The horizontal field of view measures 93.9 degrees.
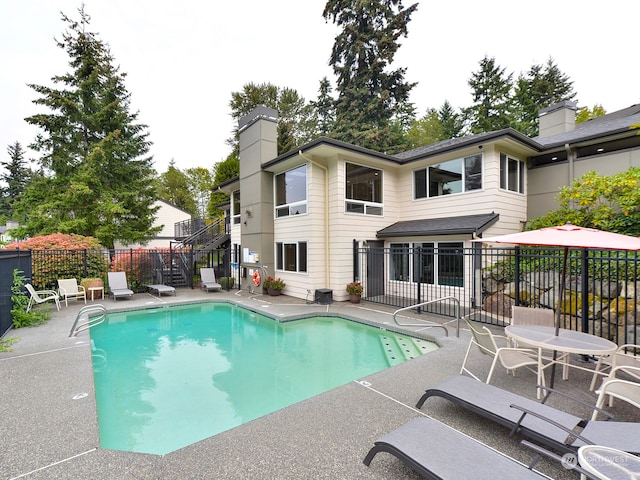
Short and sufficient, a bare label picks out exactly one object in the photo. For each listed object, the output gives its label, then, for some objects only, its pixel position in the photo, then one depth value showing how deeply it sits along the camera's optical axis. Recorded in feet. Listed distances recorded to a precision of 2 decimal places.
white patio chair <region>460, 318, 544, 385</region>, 12.89
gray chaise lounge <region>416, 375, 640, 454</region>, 7.57
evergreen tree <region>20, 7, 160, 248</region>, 55.21
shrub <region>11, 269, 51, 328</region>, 23.31
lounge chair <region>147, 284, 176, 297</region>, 38.40
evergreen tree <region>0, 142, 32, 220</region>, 142.31
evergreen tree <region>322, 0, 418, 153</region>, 69.62
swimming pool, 12.89
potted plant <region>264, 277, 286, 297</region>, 38.27
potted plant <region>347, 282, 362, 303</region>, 33.37
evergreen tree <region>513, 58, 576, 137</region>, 83.35
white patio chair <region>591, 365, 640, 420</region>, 9.25
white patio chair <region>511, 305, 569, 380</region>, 15.79
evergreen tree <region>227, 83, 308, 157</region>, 85.68
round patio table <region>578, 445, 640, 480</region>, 5.73
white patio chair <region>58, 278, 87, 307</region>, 32.34
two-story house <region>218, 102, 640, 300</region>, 31.53
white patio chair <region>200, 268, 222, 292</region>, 42.52
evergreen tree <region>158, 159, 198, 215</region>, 125.59
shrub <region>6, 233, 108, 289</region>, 35.32
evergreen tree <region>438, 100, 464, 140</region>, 92.57
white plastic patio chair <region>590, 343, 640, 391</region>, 11.93
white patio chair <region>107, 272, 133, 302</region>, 35.58
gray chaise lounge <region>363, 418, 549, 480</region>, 6.70
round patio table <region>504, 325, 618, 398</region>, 11.38
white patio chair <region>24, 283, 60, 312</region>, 26.71
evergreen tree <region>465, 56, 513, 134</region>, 81.97
